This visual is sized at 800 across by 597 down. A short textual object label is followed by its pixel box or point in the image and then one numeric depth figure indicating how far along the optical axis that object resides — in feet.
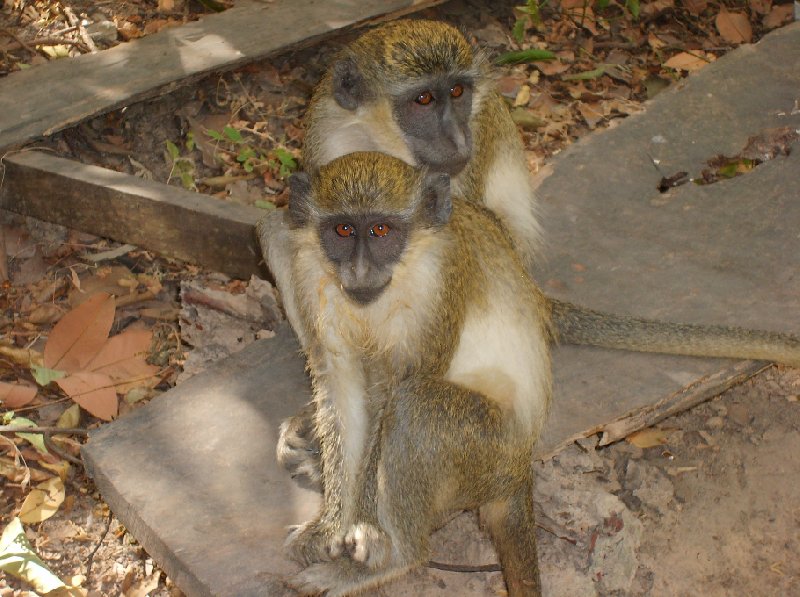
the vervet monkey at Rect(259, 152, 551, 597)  10.90
